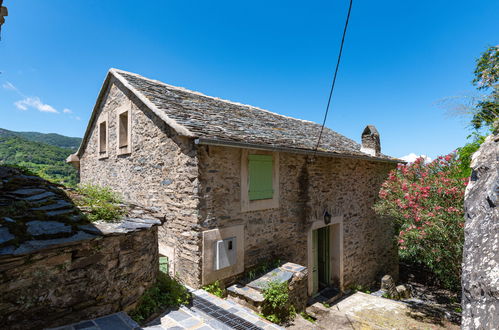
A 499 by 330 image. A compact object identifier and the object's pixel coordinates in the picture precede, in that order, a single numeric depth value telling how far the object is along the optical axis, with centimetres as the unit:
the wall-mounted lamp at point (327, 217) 775
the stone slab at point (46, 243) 240
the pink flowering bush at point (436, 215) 607
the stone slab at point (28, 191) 340
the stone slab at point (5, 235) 239
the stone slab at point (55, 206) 310
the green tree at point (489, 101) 315
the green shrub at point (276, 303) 498
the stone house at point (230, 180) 530
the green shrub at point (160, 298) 353
